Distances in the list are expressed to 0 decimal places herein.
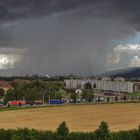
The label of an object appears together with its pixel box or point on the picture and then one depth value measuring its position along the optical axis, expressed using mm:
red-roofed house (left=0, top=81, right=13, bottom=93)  185438
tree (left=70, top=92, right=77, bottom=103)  153250
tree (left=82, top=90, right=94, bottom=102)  159650
